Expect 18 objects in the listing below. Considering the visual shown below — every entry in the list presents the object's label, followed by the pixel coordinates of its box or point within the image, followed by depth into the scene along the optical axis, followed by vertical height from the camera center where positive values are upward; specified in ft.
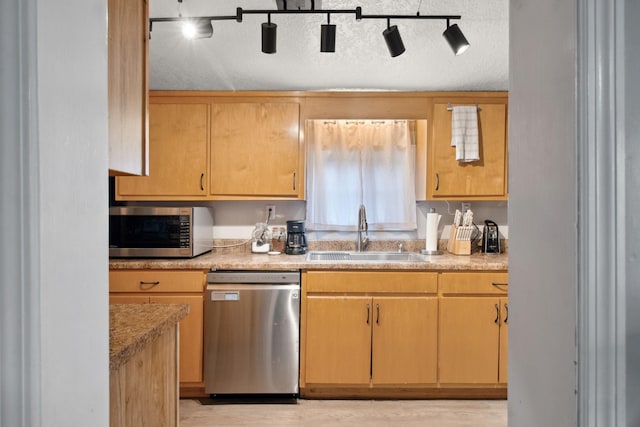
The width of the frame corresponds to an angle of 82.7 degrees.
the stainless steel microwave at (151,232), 8.23 -0.50
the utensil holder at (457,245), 9.09 -0.86
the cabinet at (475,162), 8.95 +1.25
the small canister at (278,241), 9.66 -0.82
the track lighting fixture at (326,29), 6.21 +3.17
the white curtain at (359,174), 9.86 +0.99
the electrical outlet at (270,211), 9.93 -0.03
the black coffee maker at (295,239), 9.17 -0.73
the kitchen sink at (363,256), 9.47 -1.19
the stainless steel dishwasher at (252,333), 7.63 -2.59
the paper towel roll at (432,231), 9.27 -0.53
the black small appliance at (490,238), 9.43 -0.71
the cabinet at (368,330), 7.82 -2.57
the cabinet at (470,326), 7.84 -2.49
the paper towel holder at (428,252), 9.28 -1.07
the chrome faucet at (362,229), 9.56 -0.51
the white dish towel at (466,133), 8.80 +1.88
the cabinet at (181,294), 7.80 -1.83
